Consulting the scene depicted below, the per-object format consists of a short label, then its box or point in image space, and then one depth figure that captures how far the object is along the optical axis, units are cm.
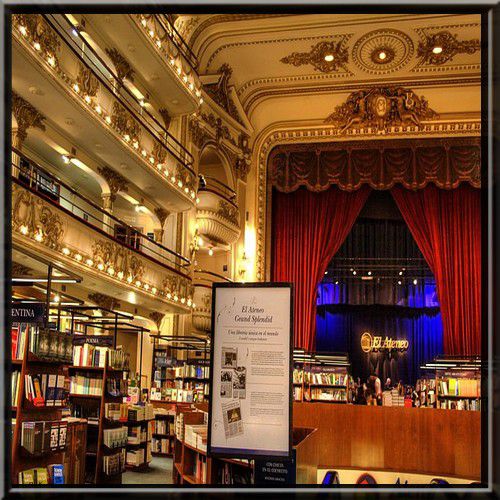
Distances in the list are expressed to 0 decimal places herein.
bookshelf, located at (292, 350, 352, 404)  1531
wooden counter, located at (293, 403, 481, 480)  1077
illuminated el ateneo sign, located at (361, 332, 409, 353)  2291
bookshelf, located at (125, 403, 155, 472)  1013
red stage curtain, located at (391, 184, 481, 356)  1888
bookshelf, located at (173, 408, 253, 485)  491
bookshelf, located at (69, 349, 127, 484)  815
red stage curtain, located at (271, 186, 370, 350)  1991
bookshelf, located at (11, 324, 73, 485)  549
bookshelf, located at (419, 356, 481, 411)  1364
